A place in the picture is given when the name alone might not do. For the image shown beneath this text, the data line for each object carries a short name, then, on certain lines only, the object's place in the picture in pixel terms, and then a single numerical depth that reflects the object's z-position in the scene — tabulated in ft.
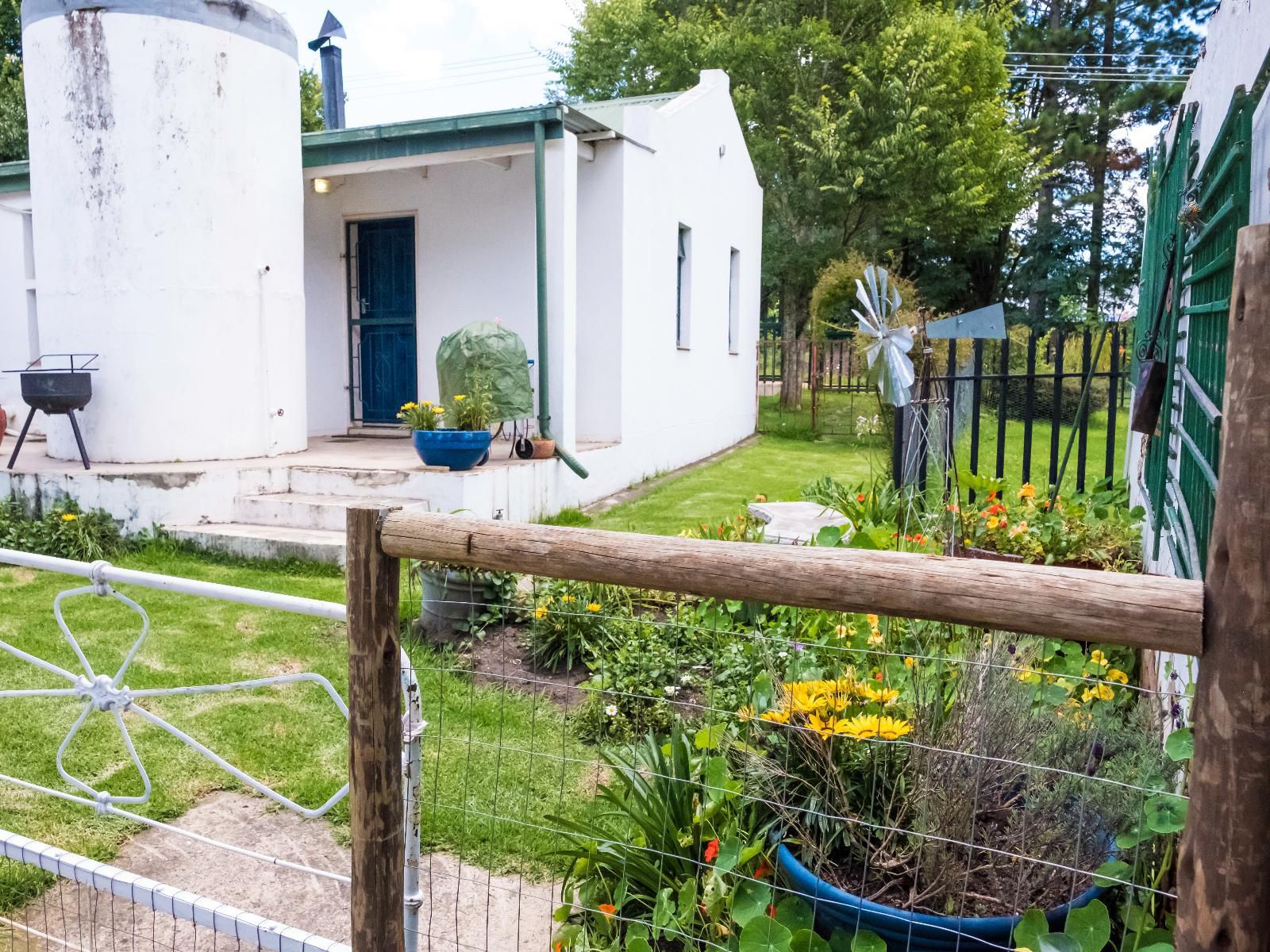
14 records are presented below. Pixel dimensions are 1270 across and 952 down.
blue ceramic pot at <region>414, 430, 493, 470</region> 24.09
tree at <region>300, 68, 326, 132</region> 88.33
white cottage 25.05
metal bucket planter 16.11
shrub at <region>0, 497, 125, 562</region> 22.54
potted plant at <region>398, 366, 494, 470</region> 24.13
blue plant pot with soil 6.57
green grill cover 25.62
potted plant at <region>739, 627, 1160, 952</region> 6.91
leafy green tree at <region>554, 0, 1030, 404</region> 58.13
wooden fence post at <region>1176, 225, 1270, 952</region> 4.22
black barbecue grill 24.21
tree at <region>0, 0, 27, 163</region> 65.87
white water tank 25.22
